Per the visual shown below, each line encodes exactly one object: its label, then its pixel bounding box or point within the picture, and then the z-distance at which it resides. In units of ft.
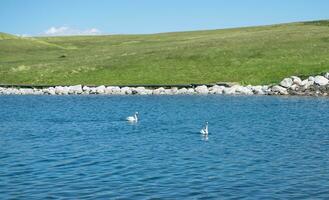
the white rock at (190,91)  254.20
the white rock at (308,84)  236.84
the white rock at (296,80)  241.20
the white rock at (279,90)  237.04
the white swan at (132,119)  161.99
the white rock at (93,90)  273.27
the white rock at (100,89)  270.67
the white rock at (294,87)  237.86
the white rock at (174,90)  257.55
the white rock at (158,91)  260.19
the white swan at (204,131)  132.31
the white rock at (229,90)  246.97
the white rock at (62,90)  277.44
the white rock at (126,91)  265.77
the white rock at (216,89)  251.29
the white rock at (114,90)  268.13
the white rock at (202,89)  253.59
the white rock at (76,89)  276.41
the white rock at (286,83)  240.63
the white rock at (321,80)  233.96
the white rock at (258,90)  241.76
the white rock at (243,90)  244.42
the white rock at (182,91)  256.85
